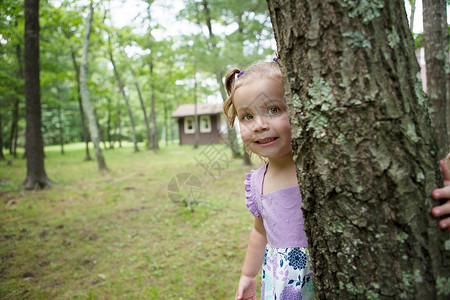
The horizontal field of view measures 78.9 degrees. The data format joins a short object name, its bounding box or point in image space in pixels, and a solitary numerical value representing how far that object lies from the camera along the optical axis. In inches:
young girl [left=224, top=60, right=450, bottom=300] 48.5
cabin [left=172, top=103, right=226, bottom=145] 1085.1
